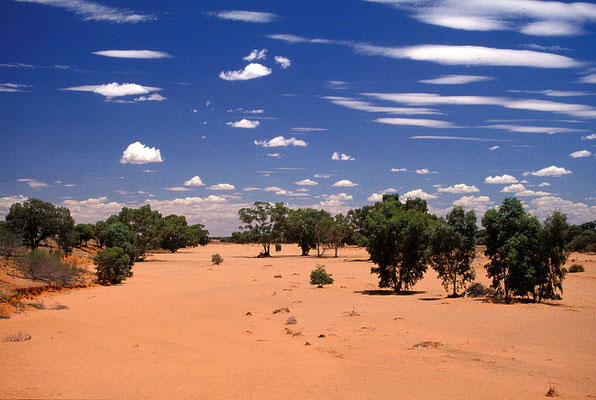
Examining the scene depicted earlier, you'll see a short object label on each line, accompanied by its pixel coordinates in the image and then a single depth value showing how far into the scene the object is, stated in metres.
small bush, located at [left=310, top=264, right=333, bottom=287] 34.19
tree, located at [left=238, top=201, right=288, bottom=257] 77.88
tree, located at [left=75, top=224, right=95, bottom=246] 81.00
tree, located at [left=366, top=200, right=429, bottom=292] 28.27
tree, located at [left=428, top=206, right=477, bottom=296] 25.38
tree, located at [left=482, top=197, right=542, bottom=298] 22.97
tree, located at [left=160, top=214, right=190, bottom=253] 99.32
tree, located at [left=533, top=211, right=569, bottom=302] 22.17
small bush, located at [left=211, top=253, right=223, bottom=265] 62.88
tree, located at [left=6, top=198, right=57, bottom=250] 47.53
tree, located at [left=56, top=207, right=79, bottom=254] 49.72
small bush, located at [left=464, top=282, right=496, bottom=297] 26.01
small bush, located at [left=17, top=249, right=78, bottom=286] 28.77
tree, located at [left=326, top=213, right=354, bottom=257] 76.50
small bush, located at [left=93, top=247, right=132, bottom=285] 34.00
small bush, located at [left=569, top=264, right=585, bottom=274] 47.75
